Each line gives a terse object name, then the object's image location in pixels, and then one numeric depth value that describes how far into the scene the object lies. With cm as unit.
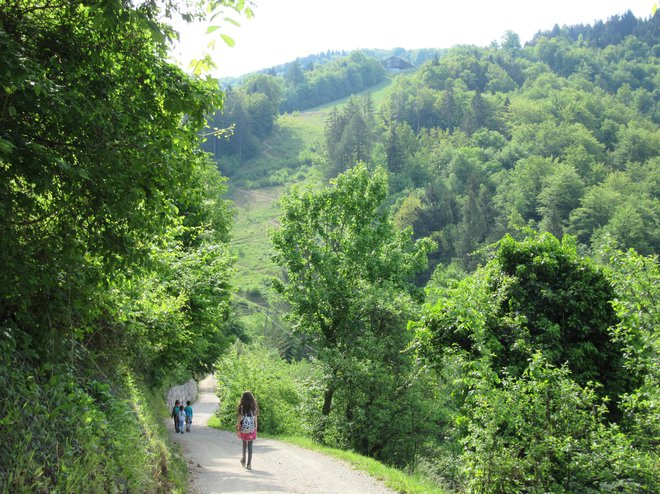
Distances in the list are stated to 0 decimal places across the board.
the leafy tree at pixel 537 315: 1377
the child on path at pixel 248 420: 1361
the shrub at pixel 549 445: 1020
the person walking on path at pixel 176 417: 2423
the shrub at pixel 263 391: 2664
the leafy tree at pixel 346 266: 2458
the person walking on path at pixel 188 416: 2548
